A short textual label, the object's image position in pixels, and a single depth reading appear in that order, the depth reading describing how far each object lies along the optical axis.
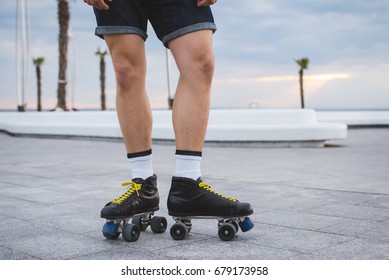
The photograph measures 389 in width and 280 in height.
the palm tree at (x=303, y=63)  54.47
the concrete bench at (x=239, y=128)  10.91
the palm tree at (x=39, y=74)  44.00
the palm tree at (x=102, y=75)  42.69
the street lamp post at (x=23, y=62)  22.86
